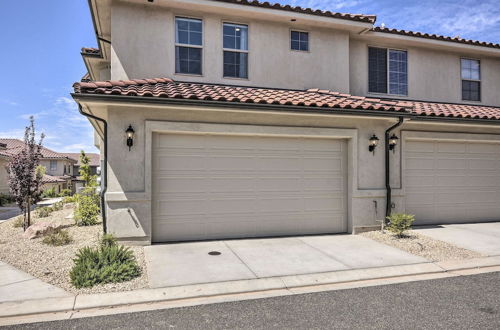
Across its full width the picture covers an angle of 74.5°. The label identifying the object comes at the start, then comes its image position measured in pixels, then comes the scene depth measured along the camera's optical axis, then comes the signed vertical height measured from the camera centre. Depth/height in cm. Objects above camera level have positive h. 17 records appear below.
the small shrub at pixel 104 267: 533 -170
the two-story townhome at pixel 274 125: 783 +116
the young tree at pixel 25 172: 1027 -14
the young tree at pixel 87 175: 1442 -34
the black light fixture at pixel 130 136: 757 +73
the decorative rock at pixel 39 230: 881 -169
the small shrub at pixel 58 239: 784 -174
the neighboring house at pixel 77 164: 5233 +67
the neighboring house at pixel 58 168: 4316 -13
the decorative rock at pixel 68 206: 1597 -190
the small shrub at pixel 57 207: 1516 -184
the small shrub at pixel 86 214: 1051 -150
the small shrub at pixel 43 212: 1298 -181
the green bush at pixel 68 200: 1792 -178
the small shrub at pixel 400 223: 853 -146
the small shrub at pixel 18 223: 1099 -190
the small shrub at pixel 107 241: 672 -150
